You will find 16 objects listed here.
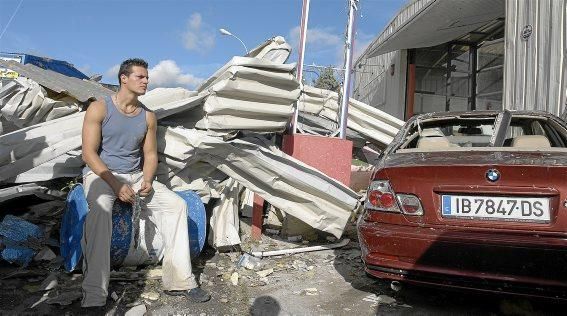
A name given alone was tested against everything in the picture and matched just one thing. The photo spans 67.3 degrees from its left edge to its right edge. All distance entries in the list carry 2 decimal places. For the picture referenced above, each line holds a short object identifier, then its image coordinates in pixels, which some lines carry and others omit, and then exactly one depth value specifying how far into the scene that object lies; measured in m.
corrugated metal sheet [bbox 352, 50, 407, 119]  12.95
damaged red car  2.31
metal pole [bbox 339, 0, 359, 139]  5.41
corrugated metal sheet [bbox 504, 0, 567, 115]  5.81
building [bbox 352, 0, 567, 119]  6.08
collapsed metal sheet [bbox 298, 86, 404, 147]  6.35
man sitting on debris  2.94
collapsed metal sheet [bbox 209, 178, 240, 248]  4.09
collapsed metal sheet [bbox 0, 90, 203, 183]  3.27
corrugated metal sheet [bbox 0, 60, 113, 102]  3.99
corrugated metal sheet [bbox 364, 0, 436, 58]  9.69
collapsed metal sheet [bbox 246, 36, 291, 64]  4.48
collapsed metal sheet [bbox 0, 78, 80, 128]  3.69
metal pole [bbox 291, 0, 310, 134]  5.42
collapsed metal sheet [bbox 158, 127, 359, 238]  3.85
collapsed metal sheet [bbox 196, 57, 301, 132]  4.02
